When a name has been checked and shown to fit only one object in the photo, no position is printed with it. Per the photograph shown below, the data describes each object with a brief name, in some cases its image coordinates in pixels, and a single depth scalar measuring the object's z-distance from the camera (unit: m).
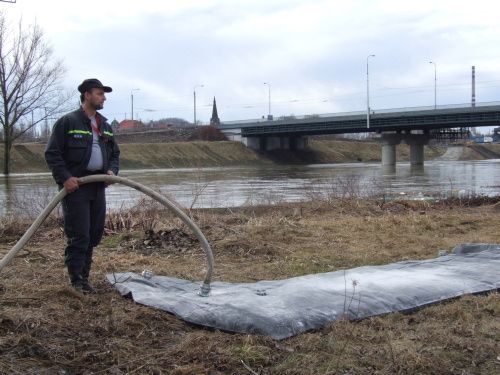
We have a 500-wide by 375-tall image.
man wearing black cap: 4.50
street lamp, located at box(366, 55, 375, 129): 61.47
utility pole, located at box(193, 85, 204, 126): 89.94
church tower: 114.00
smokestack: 76.12
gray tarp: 3.88
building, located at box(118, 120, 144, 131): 96.05
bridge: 58.12
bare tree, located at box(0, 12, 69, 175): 40.28
